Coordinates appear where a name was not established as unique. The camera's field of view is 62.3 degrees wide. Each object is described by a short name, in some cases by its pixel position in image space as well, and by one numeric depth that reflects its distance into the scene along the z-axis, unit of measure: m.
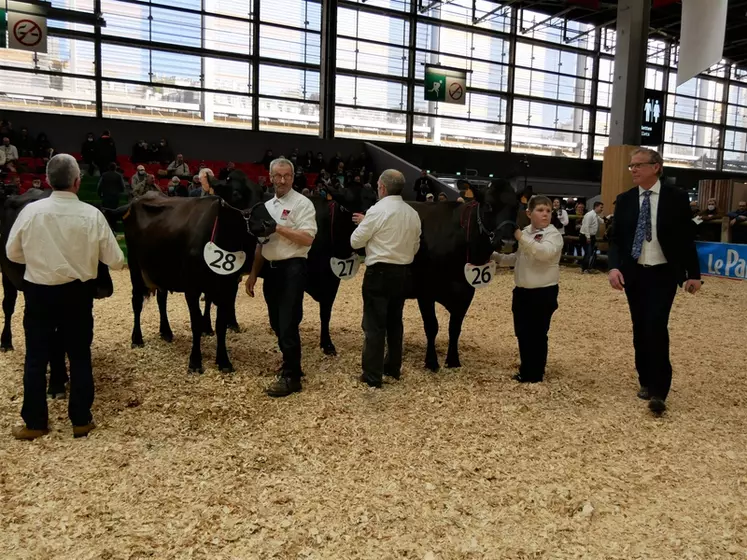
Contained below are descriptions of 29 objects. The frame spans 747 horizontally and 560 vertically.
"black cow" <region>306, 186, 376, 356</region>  5.42
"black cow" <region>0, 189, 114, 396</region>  4.30
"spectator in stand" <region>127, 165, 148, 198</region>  13.81
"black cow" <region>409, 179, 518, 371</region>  4.88
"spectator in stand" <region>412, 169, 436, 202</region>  18.69
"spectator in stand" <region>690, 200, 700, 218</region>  14.31
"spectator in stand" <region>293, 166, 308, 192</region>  17.84
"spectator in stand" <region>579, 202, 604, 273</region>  13.40
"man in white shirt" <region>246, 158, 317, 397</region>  4.40
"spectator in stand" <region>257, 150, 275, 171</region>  20.23
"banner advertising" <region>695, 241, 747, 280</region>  11.73
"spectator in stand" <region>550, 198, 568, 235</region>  14.62
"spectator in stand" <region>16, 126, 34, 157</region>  16.52
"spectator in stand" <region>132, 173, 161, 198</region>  12.98
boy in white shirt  4.62
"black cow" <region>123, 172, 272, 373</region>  4.60
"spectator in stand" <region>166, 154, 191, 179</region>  16.66
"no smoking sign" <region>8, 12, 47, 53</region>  15.33
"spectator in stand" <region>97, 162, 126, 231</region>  13.78
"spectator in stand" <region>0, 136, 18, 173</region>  14.92
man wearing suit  4.13
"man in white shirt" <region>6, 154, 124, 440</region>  3.41
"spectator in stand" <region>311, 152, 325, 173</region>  20.34
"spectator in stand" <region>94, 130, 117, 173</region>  16.70
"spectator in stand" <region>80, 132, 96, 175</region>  16.95
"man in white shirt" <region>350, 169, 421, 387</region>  4.46
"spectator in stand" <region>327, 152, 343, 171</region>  20.73
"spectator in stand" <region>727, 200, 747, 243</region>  12.99
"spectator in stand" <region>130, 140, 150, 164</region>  18.30
